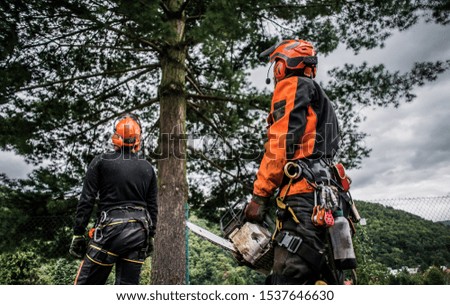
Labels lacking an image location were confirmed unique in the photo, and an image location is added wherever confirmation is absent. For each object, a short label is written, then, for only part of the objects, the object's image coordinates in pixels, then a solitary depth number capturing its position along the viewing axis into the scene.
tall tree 6.09
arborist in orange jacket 2.43
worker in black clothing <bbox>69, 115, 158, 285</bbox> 3.74
